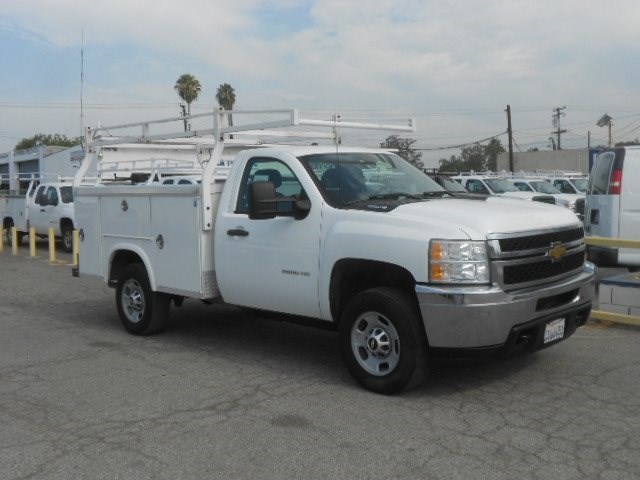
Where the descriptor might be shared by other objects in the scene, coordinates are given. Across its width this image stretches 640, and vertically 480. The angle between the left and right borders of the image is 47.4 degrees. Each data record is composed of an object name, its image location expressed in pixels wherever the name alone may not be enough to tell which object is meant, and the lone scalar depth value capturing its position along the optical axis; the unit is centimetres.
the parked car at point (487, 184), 2181
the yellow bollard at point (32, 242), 1777
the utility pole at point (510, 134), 4720
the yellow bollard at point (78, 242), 883
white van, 916
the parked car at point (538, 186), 2105
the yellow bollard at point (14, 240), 1884
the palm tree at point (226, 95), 5142
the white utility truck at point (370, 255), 515
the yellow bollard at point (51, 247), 1662
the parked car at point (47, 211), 1850
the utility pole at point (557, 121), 7469
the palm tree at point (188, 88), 5303
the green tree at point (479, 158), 6816
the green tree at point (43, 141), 10306
